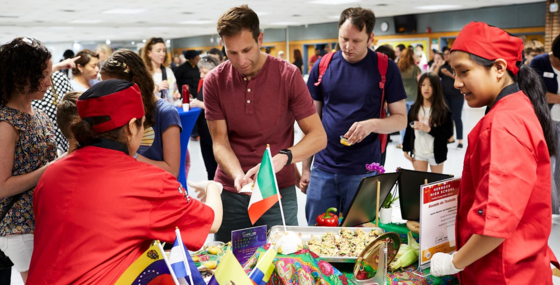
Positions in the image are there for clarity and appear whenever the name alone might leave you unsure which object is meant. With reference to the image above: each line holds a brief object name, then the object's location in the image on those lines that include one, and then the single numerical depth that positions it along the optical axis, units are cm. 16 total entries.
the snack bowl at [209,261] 192
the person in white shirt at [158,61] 559
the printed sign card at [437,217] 181
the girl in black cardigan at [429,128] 498
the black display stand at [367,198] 221
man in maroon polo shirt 235
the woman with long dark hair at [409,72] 795
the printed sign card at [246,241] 178
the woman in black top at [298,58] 1147
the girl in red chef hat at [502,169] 137
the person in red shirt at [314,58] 1101
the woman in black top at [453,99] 825
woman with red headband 135
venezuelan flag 129
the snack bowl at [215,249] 207
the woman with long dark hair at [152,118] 227
